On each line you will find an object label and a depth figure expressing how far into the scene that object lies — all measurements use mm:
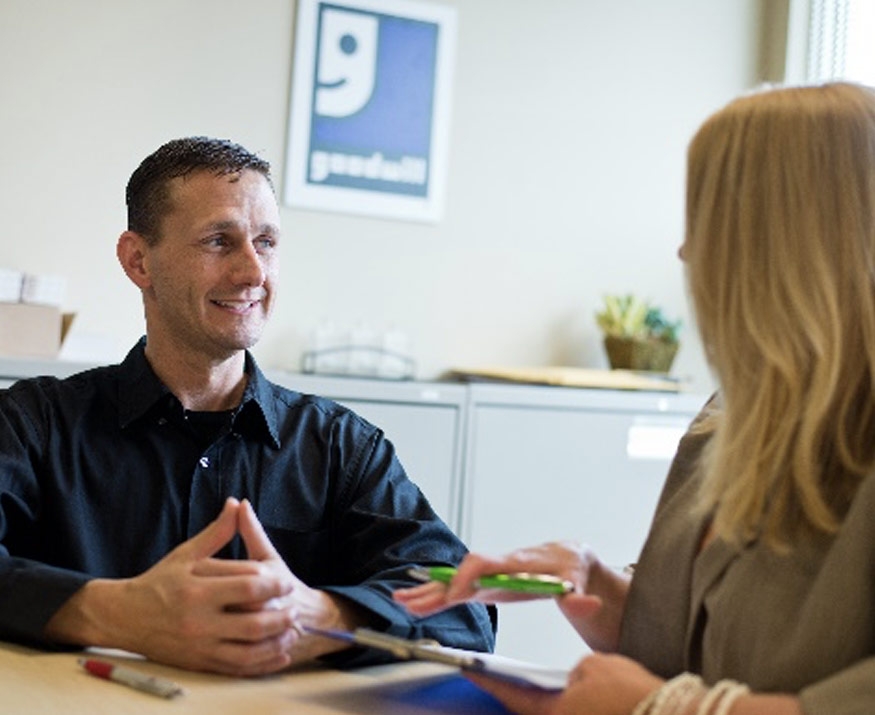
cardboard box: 3525
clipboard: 1340
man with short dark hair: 1975
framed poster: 4172
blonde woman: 1204
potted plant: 4340
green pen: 1369
